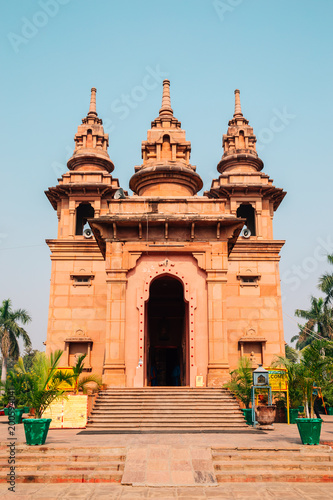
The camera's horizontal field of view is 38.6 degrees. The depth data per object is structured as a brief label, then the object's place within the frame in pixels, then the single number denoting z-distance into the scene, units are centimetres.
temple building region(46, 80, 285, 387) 2186
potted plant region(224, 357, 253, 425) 1980
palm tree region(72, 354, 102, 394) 2008
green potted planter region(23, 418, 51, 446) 1228
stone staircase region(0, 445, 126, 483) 1040
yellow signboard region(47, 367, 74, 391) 1986
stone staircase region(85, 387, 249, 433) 1642
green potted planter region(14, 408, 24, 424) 2210
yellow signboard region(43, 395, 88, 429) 1828
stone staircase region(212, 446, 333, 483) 1041
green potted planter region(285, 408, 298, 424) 2056
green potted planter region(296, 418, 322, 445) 1246
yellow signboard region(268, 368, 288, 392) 1936
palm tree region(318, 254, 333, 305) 4725
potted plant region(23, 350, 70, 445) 1230
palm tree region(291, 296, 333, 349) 4641
